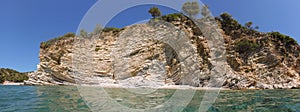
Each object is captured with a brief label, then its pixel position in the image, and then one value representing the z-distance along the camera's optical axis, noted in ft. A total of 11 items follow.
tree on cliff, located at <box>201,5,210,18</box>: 96.58
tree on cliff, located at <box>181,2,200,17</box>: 100.53
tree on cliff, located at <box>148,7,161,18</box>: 108.01
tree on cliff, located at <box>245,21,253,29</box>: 98.42
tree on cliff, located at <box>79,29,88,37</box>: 96.94
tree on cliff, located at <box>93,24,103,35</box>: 106.29
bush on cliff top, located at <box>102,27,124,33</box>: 108.99
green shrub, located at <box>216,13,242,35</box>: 96.63
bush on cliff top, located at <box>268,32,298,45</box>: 93.59
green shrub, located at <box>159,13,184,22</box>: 99.22
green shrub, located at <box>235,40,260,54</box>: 87.61
